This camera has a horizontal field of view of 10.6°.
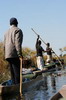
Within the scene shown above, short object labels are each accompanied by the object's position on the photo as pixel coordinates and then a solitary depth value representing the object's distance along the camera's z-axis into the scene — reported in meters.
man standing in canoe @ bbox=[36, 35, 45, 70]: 21.50
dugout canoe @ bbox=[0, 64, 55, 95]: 10.29
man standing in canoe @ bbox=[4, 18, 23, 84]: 10.45
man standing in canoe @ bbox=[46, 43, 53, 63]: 25.08
